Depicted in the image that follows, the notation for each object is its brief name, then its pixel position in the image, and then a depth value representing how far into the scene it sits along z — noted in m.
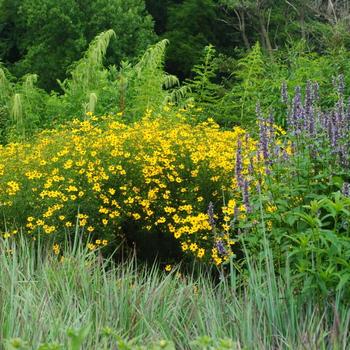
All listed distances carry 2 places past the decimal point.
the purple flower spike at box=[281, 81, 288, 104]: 4.15
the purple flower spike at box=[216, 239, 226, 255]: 3.64
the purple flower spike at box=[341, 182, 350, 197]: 3.48
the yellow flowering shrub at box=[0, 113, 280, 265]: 5.50
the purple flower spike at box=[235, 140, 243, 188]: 3.67
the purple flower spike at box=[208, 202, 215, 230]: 3.72
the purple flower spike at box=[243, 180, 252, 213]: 3.64
